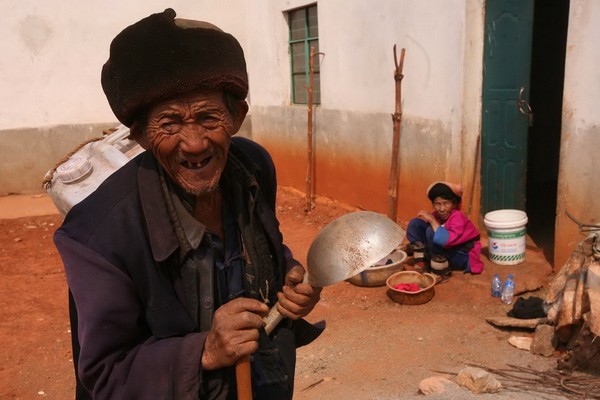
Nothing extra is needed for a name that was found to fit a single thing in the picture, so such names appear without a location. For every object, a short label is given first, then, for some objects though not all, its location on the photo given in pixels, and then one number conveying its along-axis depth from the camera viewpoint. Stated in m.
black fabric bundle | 3.95
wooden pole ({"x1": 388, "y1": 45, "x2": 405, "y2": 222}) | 5.63
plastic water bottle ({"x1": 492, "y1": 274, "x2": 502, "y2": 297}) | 4.52
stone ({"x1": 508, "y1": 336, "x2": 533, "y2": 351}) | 3.70
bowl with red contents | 4.52
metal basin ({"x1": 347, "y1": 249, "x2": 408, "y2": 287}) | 4.93
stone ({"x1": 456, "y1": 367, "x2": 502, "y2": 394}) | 3.16
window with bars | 7.67
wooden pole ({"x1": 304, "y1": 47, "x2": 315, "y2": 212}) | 7.42
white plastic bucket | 4.87
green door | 4.96
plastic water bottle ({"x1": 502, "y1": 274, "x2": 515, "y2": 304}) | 4.42
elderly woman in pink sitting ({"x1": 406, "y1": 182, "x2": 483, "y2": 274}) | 4.92
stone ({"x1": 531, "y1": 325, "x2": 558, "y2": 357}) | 3.58
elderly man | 1.27
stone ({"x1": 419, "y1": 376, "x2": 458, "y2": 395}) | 3.20
